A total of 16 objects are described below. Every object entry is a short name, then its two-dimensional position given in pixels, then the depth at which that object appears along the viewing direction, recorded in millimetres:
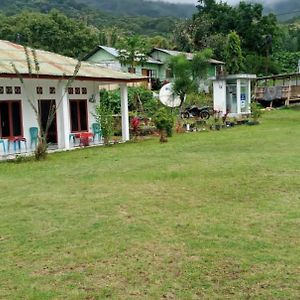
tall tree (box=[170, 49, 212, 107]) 26219
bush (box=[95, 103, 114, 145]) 16438
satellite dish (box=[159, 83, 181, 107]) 26672
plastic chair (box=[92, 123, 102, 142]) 18641
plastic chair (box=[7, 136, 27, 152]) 15904
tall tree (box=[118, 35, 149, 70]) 37219
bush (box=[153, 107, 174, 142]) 17438
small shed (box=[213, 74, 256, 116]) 30719
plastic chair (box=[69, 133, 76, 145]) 17734
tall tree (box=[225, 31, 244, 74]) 40844
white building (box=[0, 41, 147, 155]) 15773
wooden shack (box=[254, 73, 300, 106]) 35969
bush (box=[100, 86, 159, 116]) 26156
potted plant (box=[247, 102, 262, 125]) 24814
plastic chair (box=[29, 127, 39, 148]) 16703
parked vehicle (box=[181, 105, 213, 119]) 27828
